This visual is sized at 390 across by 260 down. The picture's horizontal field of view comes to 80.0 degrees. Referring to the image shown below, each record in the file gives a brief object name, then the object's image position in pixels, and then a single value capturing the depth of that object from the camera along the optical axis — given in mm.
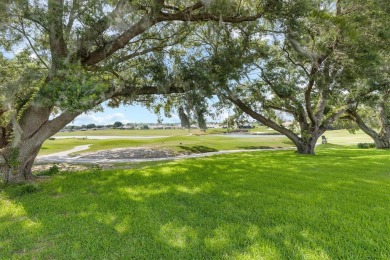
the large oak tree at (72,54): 5375
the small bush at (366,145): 20416
